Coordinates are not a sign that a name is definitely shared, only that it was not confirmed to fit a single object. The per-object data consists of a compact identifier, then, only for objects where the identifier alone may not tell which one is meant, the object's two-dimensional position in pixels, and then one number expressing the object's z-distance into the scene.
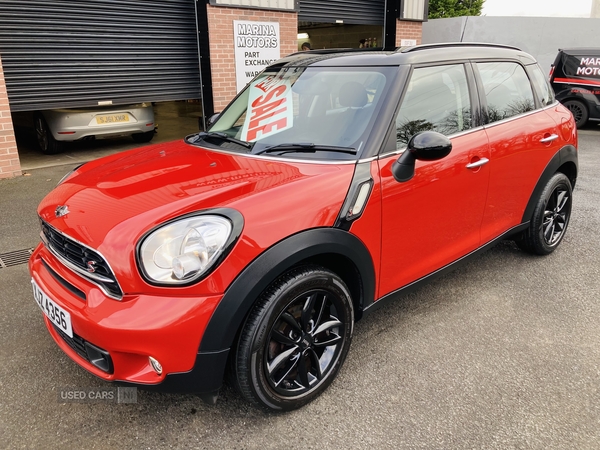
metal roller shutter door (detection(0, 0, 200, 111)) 6.93
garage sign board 8.75
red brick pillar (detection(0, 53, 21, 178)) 6.41
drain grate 3.94
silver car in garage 7.70
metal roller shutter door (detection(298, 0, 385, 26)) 10.17
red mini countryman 1.92
